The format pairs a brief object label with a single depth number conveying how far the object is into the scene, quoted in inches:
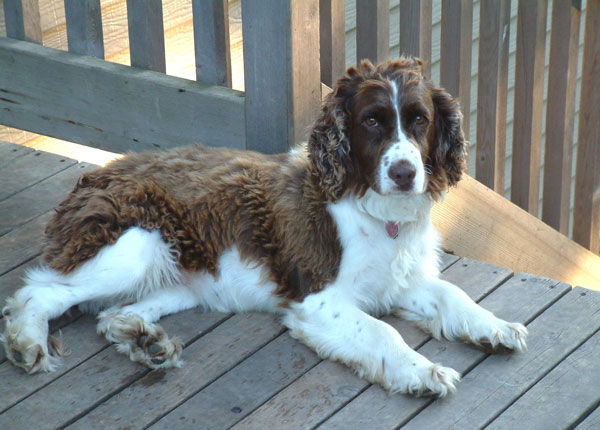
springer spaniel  119.4
